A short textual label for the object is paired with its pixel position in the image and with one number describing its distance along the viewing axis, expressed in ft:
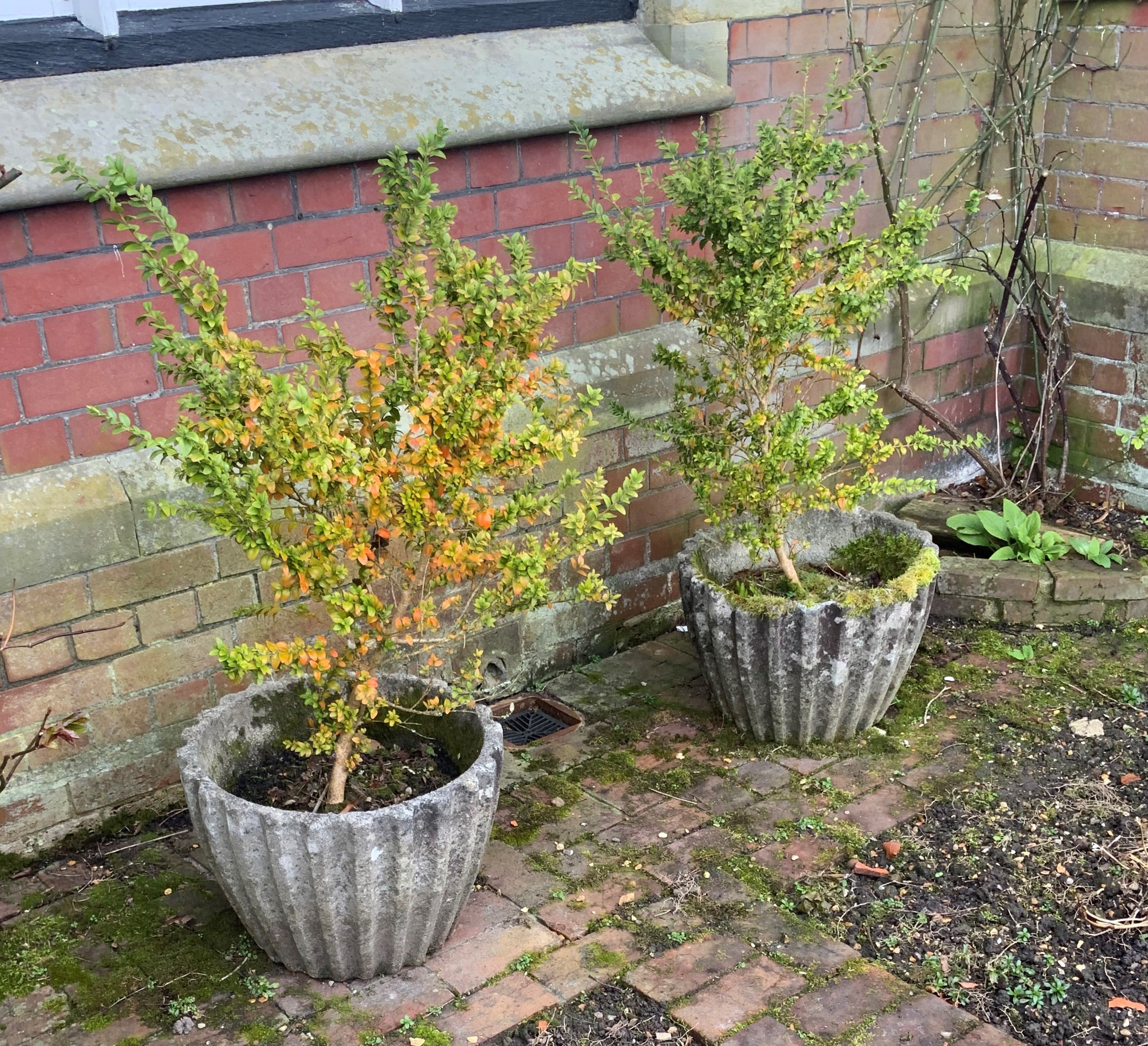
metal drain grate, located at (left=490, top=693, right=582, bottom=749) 13.08
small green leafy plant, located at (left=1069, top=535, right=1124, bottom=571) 15.43
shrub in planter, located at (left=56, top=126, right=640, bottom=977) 8.41
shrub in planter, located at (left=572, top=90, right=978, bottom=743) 11.42
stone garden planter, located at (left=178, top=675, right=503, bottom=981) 8.57
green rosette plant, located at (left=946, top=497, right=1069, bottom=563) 15.69
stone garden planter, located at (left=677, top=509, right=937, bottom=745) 11.78
